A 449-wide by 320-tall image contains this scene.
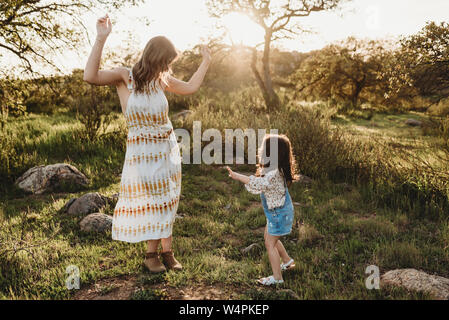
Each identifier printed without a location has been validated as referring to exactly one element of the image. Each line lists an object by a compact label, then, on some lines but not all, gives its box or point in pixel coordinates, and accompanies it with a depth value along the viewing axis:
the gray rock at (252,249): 3.94
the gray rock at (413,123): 14.27
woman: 2.87
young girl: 2.97
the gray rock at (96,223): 4.43
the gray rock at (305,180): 6.49
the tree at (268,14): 14.09
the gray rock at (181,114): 11.63
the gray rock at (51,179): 6.09
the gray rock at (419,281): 2.77
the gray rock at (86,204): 4.99
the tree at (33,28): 5.95
